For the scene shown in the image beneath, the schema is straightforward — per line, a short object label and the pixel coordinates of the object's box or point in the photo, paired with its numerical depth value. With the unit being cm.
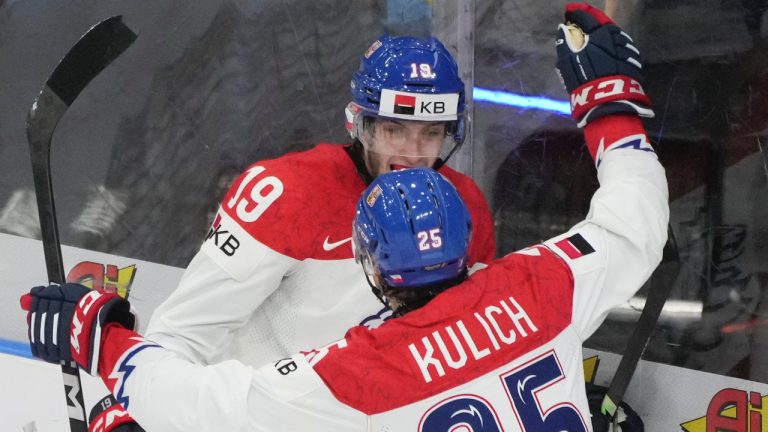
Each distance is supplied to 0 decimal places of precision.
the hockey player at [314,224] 1262
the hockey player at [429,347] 1215
